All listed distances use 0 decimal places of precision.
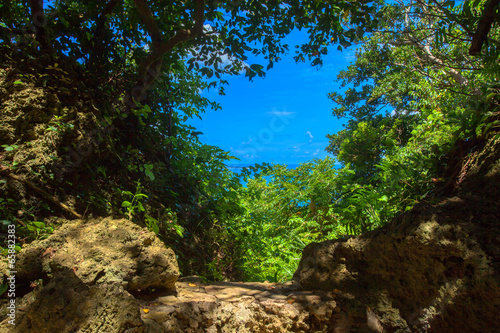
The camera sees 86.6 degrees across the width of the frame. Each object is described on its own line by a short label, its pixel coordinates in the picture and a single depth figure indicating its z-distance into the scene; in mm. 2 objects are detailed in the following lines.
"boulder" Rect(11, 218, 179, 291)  1777
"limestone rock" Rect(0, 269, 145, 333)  1422
